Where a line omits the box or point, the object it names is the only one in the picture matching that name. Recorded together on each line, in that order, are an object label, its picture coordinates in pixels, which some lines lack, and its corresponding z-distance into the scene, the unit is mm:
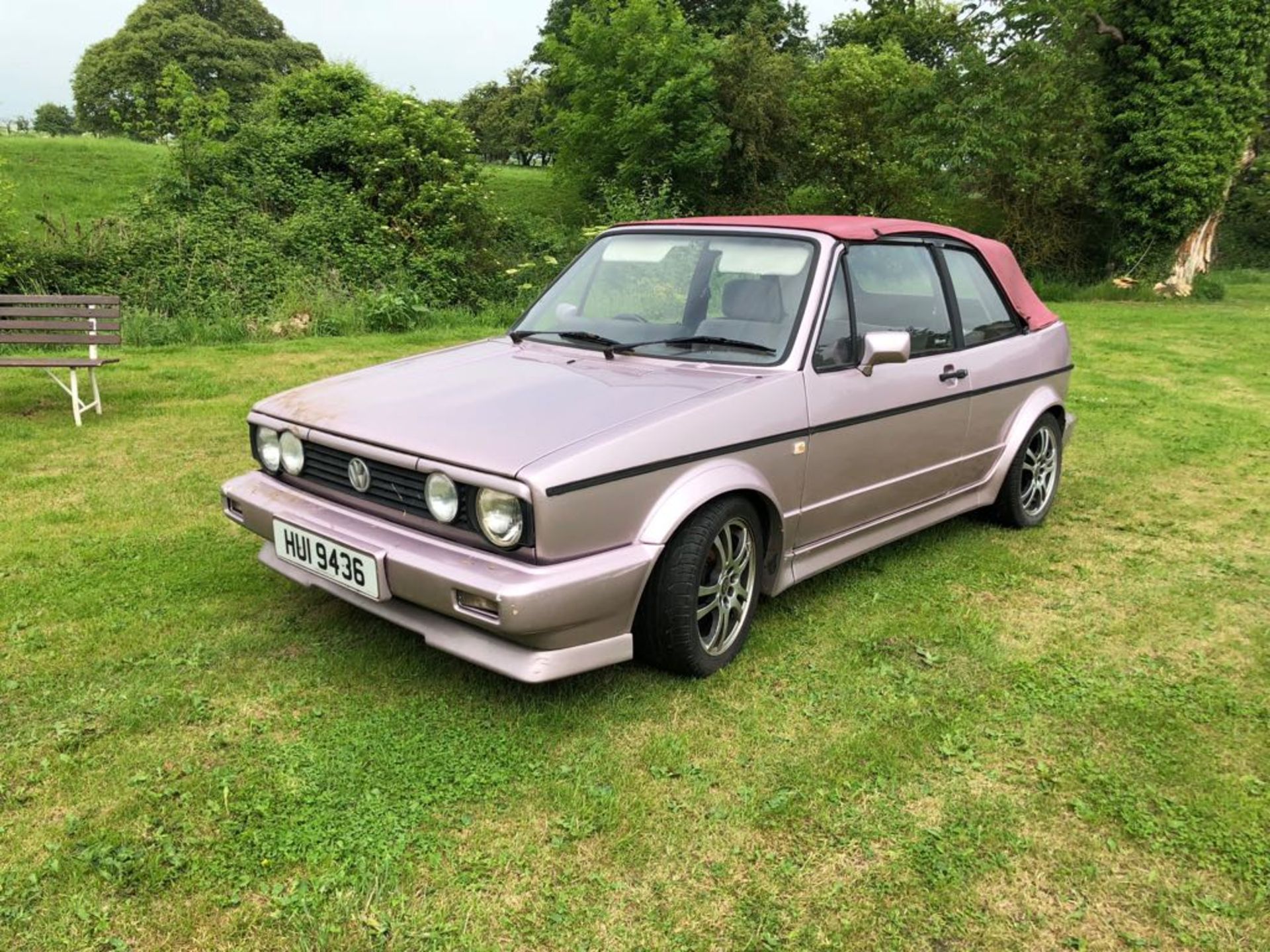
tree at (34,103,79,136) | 58844
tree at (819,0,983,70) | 34406
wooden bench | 7016
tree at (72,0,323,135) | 42750
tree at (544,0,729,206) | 19188
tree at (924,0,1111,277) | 17469
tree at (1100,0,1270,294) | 16562
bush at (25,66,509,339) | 13023
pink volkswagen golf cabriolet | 2768
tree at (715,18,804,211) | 20484
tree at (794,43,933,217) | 20484
